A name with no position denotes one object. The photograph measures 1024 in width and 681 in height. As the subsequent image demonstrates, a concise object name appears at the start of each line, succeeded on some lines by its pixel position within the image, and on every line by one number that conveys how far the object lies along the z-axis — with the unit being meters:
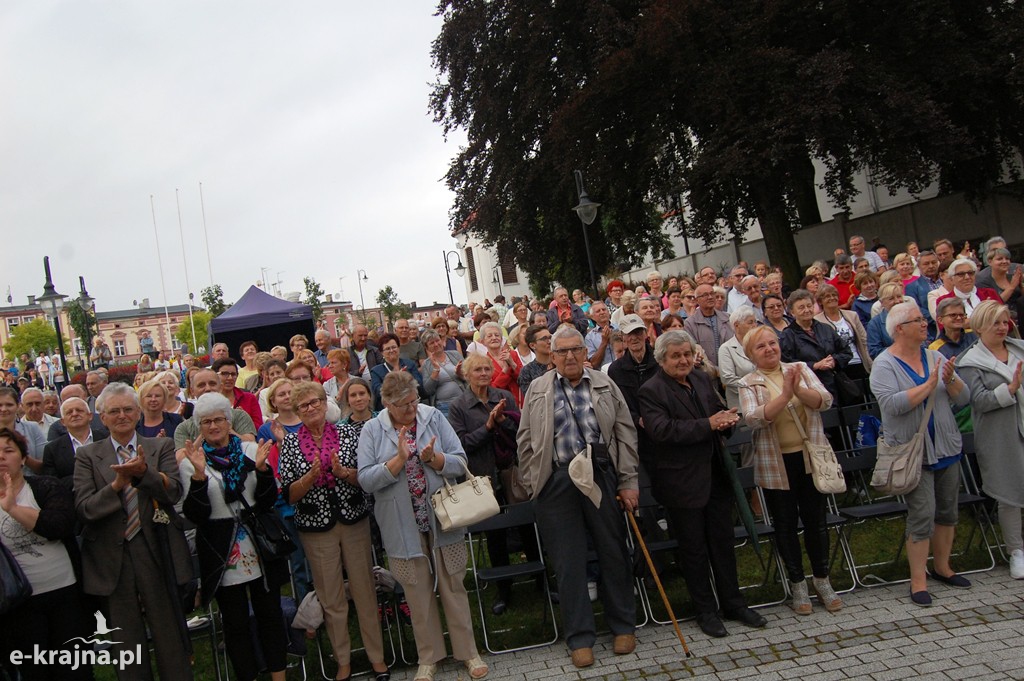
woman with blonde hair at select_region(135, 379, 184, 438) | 6.25
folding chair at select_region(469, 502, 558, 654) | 5.58
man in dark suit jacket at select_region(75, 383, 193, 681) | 4.78
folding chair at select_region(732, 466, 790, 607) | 5.68
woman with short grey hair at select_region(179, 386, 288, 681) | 4.95
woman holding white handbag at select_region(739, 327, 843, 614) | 5.46
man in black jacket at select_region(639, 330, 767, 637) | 5.36
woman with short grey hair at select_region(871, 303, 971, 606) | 5.40
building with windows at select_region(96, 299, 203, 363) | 112.44
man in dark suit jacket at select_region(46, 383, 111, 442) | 7.85
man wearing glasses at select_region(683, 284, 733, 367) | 8.39
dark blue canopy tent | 17.12
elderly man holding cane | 5.32
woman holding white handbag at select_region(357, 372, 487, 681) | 5.23
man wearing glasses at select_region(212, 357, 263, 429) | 7.21
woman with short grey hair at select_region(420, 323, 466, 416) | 8.02
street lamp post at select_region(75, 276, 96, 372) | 28.90
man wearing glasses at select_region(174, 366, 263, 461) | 5.77
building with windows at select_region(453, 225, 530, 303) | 67.56
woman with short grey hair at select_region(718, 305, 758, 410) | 6.74
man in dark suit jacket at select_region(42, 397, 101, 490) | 6.05
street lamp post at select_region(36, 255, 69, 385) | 19.52
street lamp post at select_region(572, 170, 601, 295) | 17.47
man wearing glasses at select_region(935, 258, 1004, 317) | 8.01
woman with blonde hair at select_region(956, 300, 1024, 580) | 5.59
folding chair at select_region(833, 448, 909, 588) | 5.80
